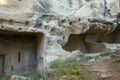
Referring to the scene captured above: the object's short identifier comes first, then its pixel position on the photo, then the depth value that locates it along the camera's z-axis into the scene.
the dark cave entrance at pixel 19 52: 5.23
